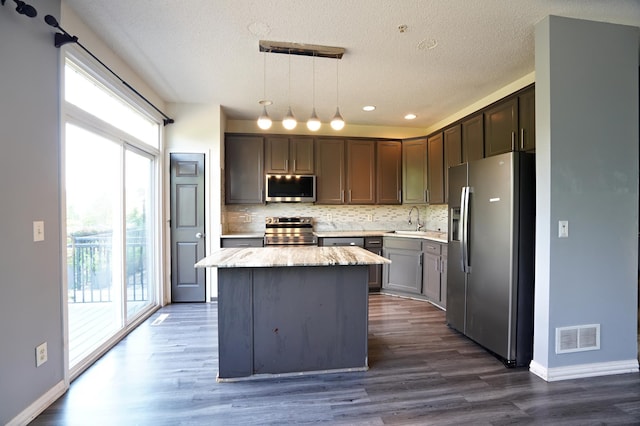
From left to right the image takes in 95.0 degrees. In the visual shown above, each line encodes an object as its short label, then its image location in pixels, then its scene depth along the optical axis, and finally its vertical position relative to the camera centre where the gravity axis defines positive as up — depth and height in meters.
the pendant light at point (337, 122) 2.55 +0.78
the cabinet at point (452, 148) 3.87 +0.87
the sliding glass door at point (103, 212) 2.32 +0.01
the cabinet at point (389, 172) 4.78 +0.65
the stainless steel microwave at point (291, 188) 4.48 +0.37
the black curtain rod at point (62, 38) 1.87 +1.22
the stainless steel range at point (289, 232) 4.33 -0.30
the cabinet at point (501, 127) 3.00 +0.91
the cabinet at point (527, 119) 2.76 +0.89
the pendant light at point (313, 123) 2.52 +0.77
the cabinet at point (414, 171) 4.61 +0.65
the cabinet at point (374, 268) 4.41 -0.85
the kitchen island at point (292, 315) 2.18 -0.79
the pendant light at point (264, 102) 2.51 +1.46
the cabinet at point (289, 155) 4.50 +0.88
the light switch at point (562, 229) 2.21 -0.13
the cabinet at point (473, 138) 3.48 +0.91
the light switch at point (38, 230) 1.82 -0.11
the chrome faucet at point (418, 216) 5.08 -0.08
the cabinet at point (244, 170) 4.42 +0.64
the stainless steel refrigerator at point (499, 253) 2.37 -0.36
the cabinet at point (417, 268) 3.74 -0.79
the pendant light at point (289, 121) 2.46 +0.77
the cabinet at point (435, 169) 4.25 +0.64
